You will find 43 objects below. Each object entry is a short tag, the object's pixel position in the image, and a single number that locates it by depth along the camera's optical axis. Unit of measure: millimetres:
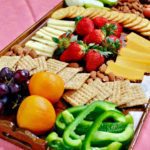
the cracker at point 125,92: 1004
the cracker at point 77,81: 1027
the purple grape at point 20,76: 970
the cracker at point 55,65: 1101
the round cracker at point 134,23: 1310
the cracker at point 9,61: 1090
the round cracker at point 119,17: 1329
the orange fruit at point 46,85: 964
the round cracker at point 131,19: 1322
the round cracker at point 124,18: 1328
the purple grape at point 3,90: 938
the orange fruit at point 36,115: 898
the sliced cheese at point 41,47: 1179
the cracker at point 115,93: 1007
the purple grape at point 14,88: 953
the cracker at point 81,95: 999
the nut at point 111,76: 1081
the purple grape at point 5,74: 975
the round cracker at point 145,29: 1295
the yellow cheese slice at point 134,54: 1159
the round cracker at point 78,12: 1347
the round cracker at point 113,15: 1332
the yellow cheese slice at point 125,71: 1094
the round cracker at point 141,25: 1303
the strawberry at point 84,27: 1239
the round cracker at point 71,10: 1352
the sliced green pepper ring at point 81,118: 844
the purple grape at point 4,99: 944
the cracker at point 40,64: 1083
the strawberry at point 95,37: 1179
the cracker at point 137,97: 1009
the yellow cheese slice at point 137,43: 1201
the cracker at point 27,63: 1091
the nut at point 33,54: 1156
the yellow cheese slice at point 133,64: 1129
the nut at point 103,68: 1109
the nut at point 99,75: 1089
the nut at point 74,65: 1126
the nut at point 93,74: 1088
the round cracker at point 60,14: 1343
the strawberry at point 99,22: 1274
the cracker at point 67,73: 1065
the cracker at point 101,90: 1014
